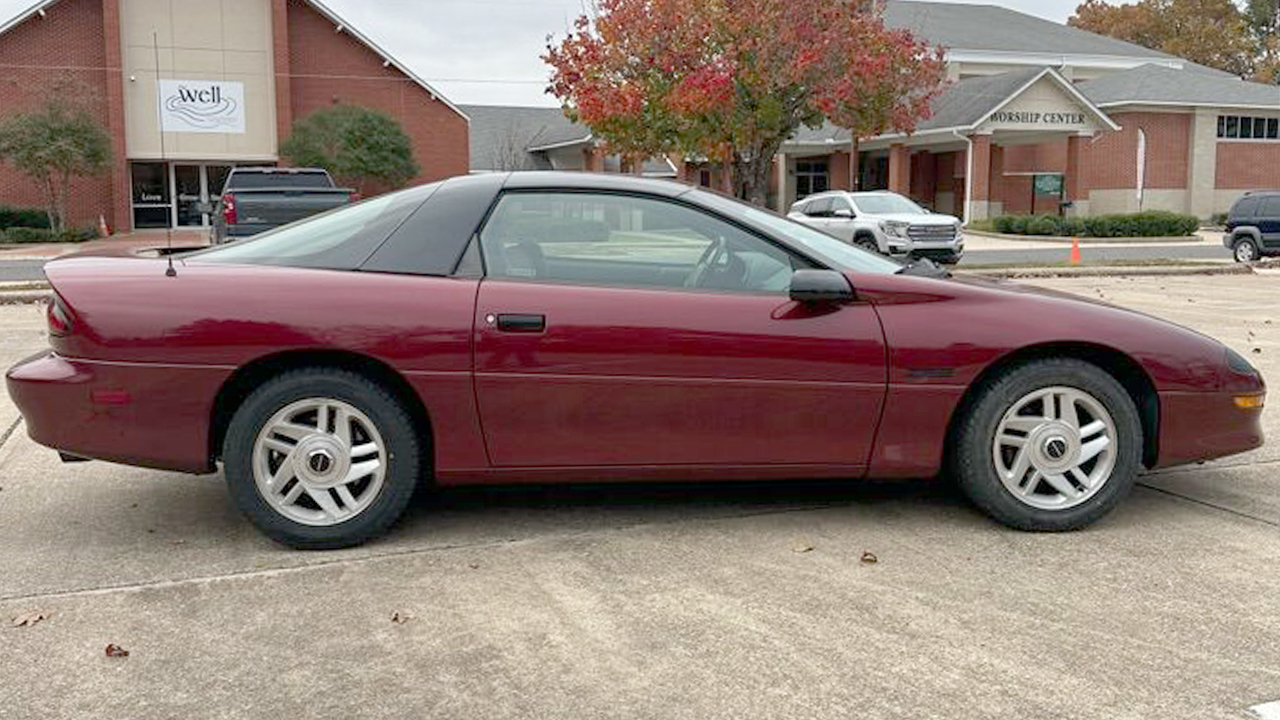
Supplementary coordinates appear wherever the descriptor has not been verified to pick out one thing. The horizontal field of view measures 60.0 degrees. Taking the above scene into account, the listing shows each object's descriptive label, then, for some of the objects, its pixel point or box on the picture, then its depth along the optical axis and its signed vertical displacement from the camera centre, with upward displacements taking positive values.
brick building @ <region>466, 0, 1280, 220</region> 37.81 +3.11
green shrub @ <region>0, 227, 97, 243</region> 30.75 -0.34
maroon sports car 4.18 -0.55
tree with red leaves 23.14 +3.29
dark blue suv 23.05 -0.05
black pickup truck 14.84 +0.24
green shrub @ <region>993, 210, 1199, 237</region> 33.78 -0.01
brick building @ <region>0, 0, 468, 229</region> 34.88 +4.61
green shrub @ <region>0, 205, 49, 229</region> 32.88 +0.14
